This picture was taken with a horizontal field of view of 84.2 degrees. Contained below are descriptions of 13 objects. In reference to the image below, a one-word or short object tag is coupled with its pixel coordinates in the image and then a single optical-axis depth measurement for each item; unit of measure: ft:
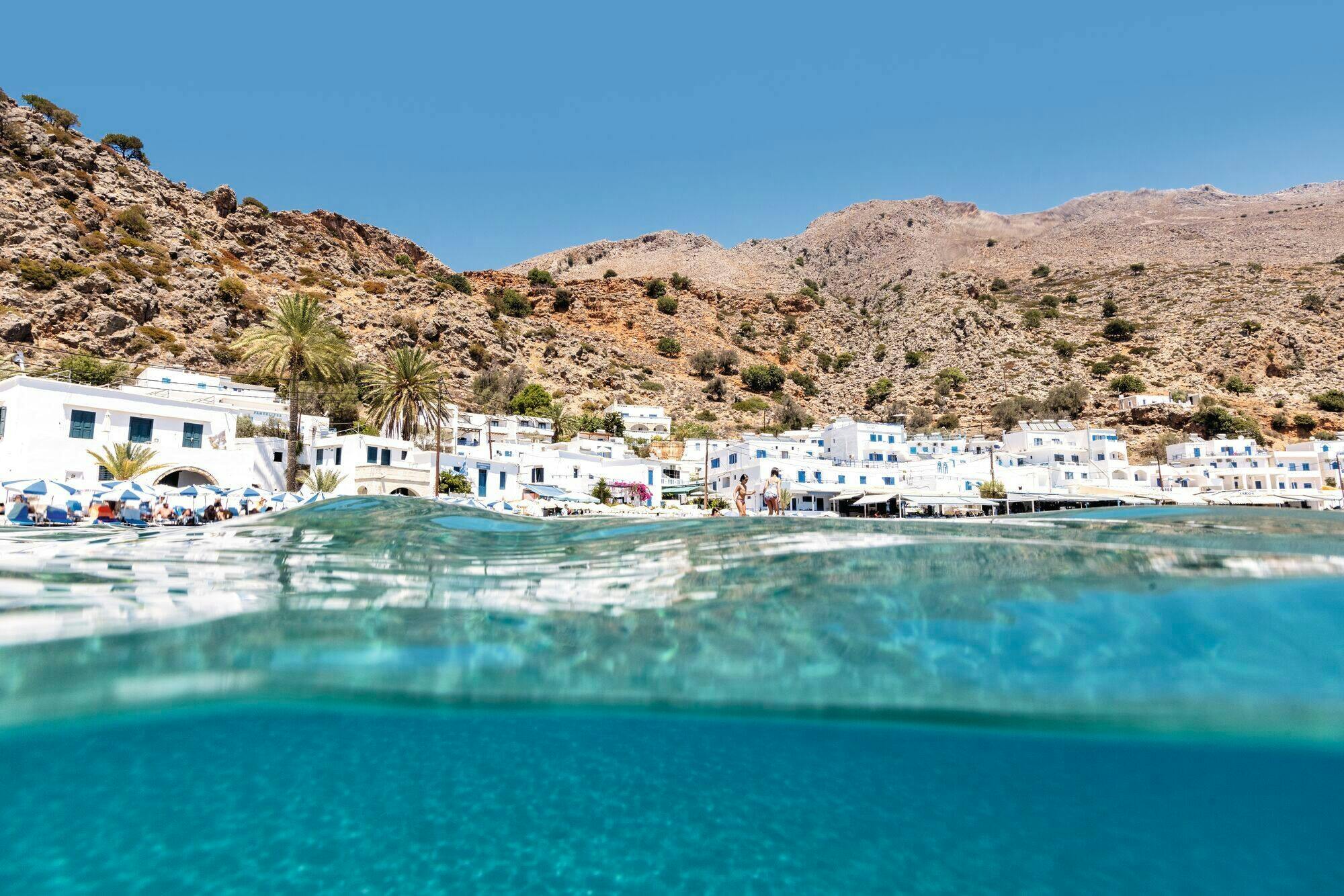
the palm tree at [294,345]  114.32
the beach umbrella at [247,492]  93.10
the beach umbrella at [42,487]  78.07
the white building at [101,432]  93.74
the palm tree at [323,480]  120.88
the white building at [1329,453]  193.16
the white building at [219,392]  148.25
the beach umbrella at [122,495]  82.12
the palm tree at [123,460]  98.27
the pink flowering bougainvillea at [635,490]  170.91
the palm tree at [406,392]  153.79
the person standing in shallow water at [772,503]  69.66
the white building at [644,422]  251.60
